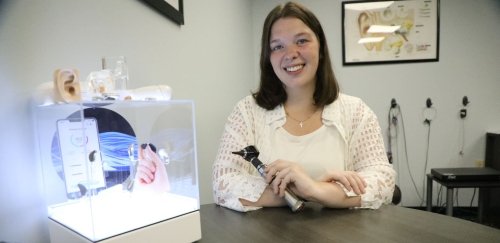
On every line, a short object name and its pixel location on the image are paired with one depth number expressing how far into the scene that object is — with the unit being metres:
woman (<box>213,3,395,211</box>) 0.94
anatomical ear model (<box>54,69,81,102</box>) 0.51
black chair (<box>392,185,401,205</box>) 2.30
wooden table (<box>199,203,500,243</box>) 0.61
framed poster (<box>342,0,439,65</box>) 2.88
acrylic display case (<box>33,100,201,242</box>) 0.51
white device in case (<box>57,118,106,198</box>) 0.51
